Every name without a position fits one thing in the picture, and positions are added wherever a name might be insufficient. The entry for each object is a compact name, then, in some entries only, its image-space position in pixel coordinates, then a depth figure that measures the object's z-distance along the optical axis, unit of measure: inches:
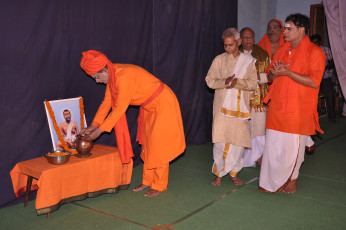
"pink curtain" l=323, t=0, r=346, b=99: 187.1
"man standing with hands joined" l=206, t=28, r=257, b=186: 158.7
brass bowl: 134.7
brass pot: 144.3
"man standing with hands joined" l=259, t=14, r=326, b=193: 144.3
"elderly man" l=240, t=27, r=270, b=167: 182.2
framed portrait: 149.5
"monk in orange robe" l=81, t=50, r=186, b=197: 143.1
